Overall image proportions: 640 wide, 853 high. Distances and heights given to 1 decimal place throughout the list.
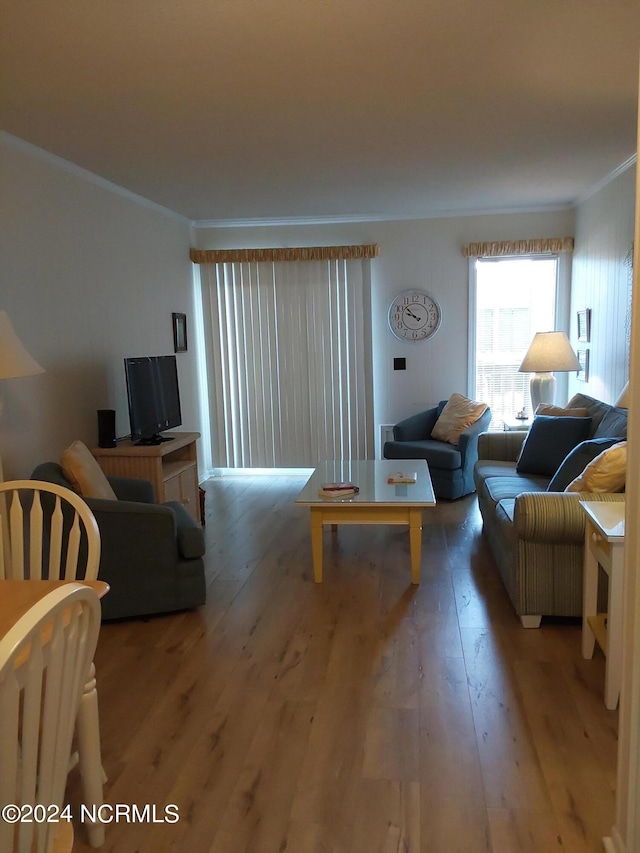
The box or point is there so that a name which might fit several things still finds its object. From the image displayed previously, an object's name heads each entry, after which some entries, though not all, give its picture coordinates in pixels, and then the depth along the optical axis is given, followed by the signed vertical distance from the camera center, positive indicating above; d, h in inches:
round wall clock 258.8 +9.0
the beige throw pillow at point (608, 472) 121.9 -24.9
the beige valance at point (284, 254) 255.4 +33.8
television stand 170.4 -30.0
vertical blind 262.1 -6.0
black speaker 173.9 -19.8
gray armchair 132.6 -41.1
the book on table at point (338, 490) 153.4 -33.8
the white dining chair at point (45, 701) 40.9 -23.6
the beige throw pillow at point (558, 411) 184.9 -21.5
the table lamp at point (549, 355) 214.5 -6.5
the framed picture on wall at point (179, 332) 241.4 +5.3
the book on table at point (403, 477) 166.4 -34.0
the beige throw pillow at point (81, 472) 138.1 -24.9
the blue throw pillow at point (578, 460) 143.0 -26.6
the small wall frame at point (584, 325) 220.1 +2.9
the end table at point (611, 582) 96.0 -37.9
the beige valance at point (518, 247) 245.6 +32.3
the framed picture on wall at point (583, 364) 222.7 -10.0
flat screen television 177.9 -13.4
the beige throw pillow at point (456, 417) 228.1 -26.9
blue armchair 216.4 -37.5
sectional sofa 121.5 -40.1
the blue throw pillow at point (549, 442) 174.2 -27.8
